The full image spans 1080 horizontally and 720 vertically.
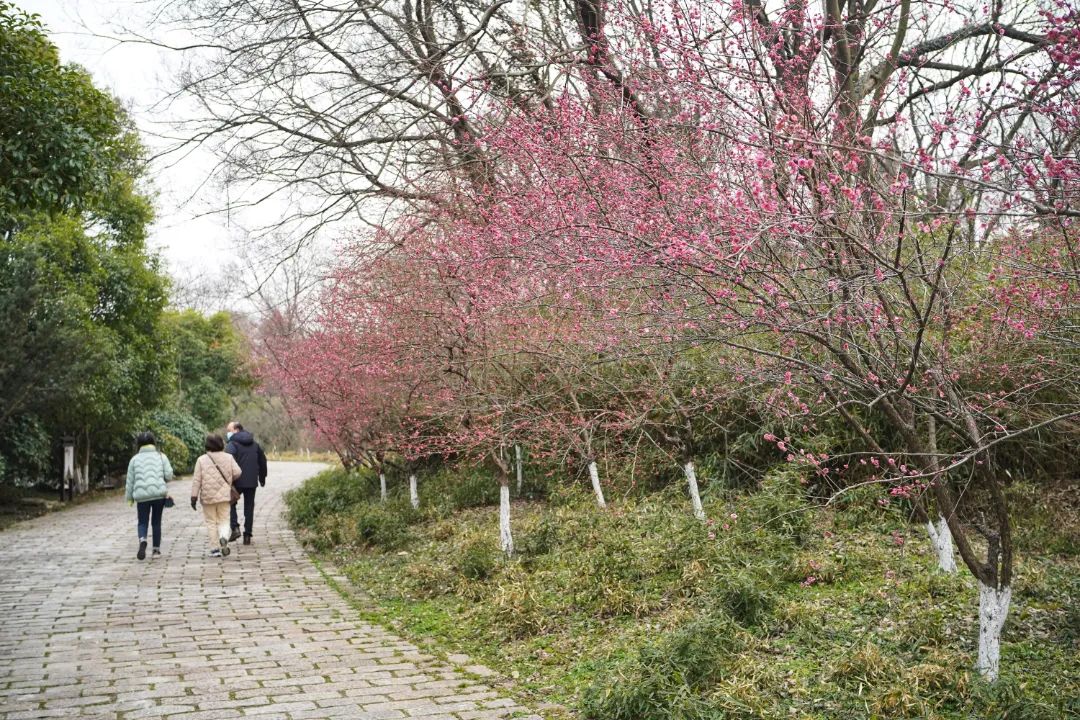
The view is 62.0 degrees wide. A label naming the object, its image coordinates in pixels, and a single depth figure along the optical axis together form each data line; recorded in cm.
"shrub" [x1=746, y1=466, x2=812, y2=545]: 808
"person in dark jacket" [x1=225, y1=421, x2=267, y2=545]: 1302
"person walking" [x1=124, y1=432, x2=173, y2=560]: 1141
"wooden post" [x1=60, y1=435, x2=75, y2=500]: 2134
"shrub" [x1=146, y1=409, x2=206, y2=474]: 2892
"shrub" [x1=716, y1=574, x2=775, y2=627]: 620
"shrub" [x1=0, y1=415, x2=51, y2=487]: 1866
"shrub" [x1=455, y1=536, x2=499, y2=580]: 876
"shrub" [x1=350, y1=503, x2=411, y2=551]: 1147
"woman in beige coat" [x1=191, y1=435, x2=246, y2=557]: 1179
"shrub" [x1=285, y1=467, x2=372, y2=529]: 1555
